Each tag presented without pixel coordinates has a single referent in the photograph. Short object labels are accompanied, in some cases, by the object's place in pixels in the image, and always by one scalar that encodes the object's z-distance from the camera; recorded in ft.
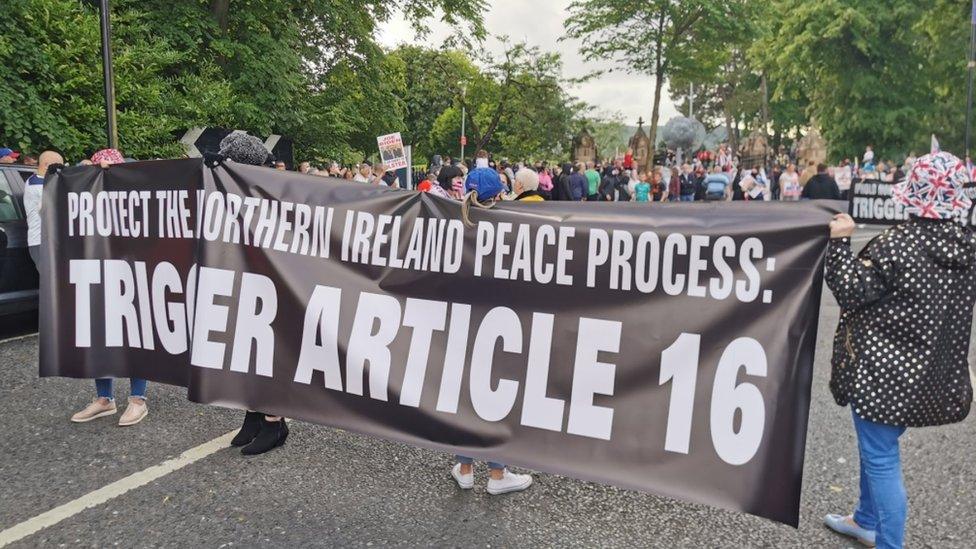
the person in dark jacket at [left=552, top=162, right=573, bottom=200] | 57.93
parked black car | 22.48
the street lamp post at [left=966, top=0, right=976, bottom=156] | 80.48
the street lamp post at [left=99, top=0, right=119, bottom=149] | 34.14
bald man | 19.61
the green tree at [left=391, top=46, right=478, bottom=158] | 155.43
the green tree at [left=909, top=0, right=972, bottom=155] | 106.93
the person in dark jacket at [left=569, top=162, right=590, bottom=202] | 57.41
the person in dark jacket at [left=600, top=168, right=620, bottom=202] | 67.14
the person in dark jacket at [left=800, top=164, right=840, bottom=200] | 39.93
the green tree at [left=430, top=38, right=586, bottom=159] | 152.05
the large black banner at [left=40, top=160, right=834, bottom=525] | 8.91
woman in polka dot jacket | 8.67
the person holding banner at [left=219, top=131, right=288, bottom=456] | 13.41
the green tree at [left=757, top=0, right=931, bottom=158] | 112.88
